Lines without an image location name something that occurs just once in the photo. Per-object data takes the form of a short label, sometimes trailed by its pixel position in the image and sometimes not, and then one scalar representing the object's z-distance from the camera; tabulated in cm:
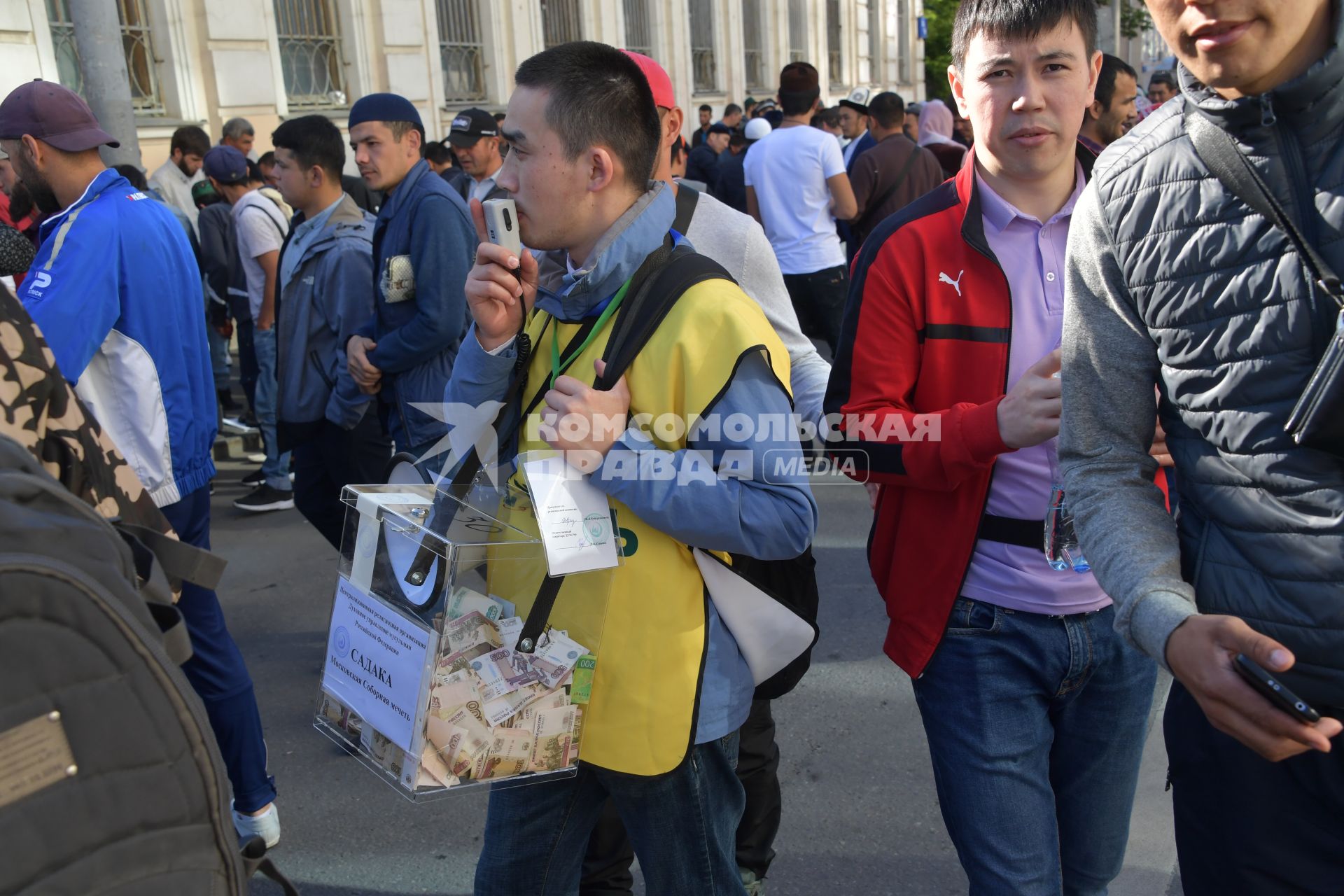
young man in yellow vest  191
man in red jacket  206
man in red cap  274
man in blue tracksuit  320
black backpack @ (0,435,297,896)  100
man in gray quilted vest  138
